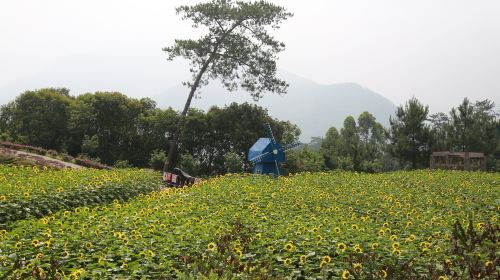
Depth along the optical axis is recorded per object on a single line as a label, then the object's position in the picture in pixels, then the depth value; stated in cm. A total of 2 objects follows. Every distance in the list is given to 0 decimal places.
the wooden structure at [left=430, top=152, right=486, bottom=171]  2384
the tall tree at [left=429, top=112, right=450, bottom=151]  3038
